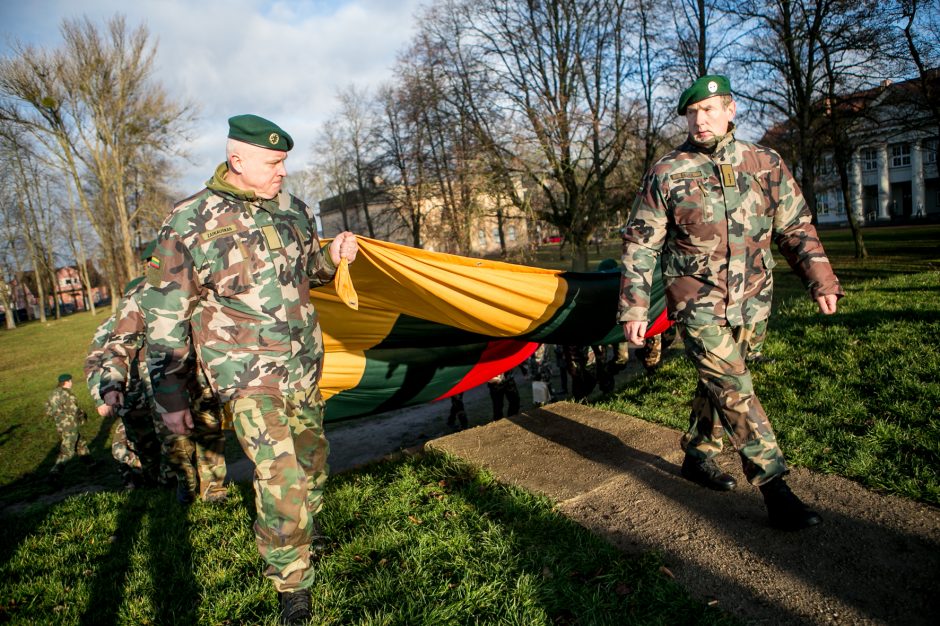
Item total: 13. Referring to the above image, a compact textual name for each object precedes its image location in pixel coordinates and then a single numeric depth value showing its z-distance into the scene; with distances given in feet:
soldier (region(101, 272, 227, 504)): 14.37
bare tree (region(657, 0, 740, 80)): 65.07
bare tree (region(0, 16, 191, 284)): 78.28
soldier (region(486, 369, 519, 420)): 23.30
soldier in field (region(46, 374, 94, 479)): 28.02
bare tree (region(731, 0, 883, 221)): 59.93
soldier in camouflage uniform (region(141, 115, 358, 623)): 8.61
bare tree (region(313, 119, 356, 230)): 126.52
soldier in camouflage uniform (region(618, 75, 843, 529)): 9.64
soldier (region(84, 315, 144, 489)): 16.25
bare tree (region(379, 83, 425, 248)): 80.94
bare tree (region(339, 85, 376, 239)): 102.85
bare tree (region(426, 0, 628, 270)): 67.31
